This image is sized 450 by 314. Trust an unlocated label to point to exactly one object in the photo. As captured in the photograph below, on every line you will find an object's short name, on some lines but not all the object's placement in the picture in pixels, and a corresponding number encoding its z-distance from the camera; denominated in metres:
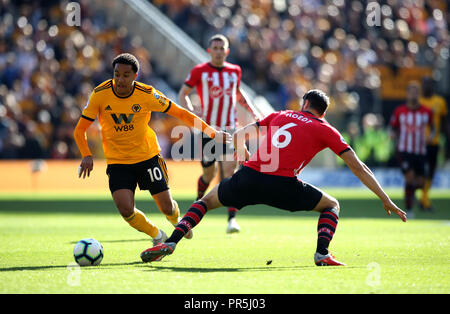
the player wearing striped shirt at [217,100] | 23.41
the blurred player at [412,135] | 30.44
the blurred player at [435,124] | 32.94
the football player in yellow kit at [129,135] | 16.33
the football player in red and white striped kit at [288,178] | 15.00
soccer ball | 14.95
